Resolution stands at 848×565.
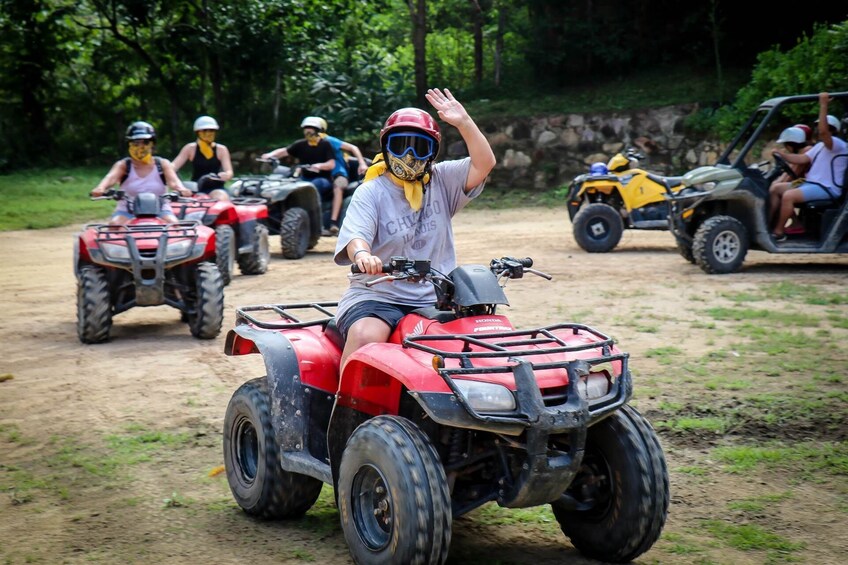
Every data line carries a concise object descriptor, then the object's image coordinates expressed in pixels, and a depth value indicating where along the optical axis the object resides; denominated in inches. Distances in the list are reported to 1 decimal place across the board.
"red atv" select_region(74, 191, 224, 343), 344.2
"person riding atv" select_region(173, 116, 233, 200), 492.6
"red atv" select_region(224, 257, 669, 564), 141.9
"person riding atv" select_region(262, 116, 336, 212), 580.1
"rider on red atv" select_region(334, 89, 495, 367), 172.6
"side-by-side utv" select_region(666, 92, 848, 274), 453.1
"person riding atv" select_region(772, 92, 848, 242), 446.3
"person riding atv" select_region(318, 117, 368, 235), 586.6
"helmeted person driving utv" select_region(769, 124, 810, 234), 460.0
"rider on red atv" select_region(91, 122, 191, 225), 390.6
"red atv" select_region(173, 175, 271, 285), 454.9
